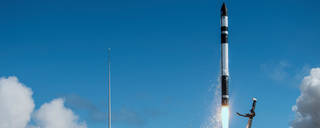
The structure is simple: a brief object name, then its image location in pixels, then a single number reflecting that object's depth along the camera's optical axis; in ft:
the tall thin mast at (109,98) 321.77
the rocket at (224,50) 315.78
